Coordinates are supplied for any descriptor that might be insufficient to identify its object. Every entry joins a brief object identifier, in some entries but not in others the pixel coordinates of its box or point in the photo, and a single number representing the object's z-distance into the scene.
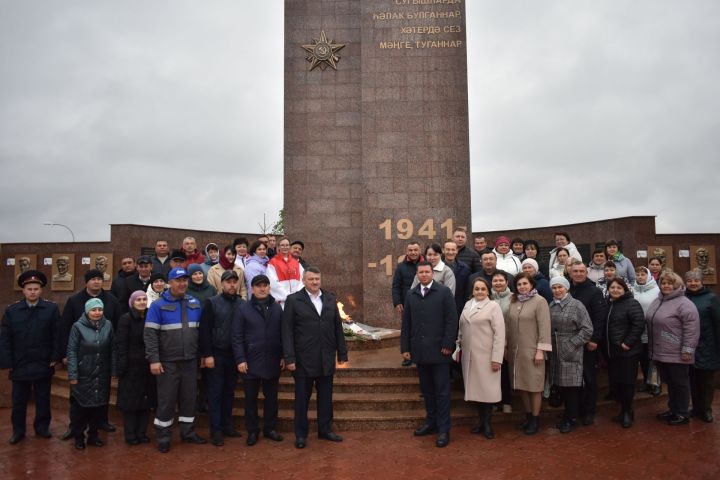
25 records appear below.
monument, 11.59
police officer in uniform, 6.06
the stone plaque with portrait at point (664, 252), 13.67
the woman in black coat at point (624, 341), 6.20
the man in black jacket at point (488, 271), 6.48
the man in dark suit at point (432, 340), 5.79
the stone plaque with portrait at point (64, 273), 16.25
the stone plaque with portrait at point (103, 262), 16.11
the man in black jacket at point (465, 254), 7.11
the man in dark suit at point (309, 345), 5.76
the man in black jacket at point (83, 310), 6.24
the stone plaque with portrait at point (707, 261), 13.53
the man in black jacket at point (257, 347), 5.82
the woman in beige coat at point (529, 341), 5.85
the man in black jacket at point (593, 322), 6.28
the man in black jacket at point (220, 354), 5.95
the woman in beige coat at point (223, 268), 7.37
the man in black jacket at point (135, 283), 7.23
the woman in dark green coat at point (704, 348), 6.41
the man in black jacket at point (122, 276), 7.25
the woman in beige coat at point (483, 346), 5.81
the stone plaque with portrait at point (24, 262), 16.33
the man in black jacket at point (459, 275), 6.84
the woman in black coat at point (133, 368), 5.86
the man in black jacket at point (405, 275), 7.07
